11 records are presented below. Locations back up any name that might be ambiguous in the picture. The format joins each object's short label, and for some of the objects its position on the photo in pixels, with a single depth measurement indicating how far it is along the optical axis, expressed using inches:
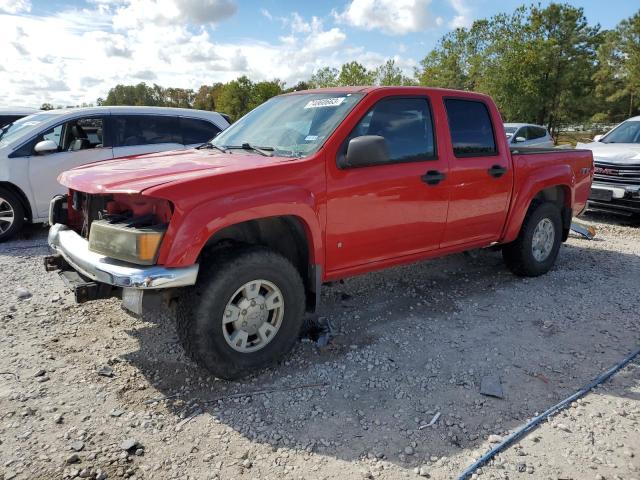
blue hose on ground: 101.7
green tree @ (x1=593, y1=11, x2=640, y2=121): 1188.5
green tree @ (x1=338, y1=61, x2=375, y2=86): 1627.7
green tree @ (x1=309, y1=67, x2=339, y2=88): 1758.1
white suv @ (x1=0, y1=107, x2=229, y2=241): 270.2
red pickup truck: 118.0
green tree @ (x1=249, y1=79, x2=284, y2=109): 2389.3
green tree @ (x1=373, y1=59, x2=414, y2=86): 1611.7
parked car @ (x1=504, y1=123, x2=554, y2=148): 493.7
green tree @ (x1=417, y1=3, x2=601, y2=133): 1160.8
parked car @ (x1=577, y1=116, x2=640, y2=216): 333.7
